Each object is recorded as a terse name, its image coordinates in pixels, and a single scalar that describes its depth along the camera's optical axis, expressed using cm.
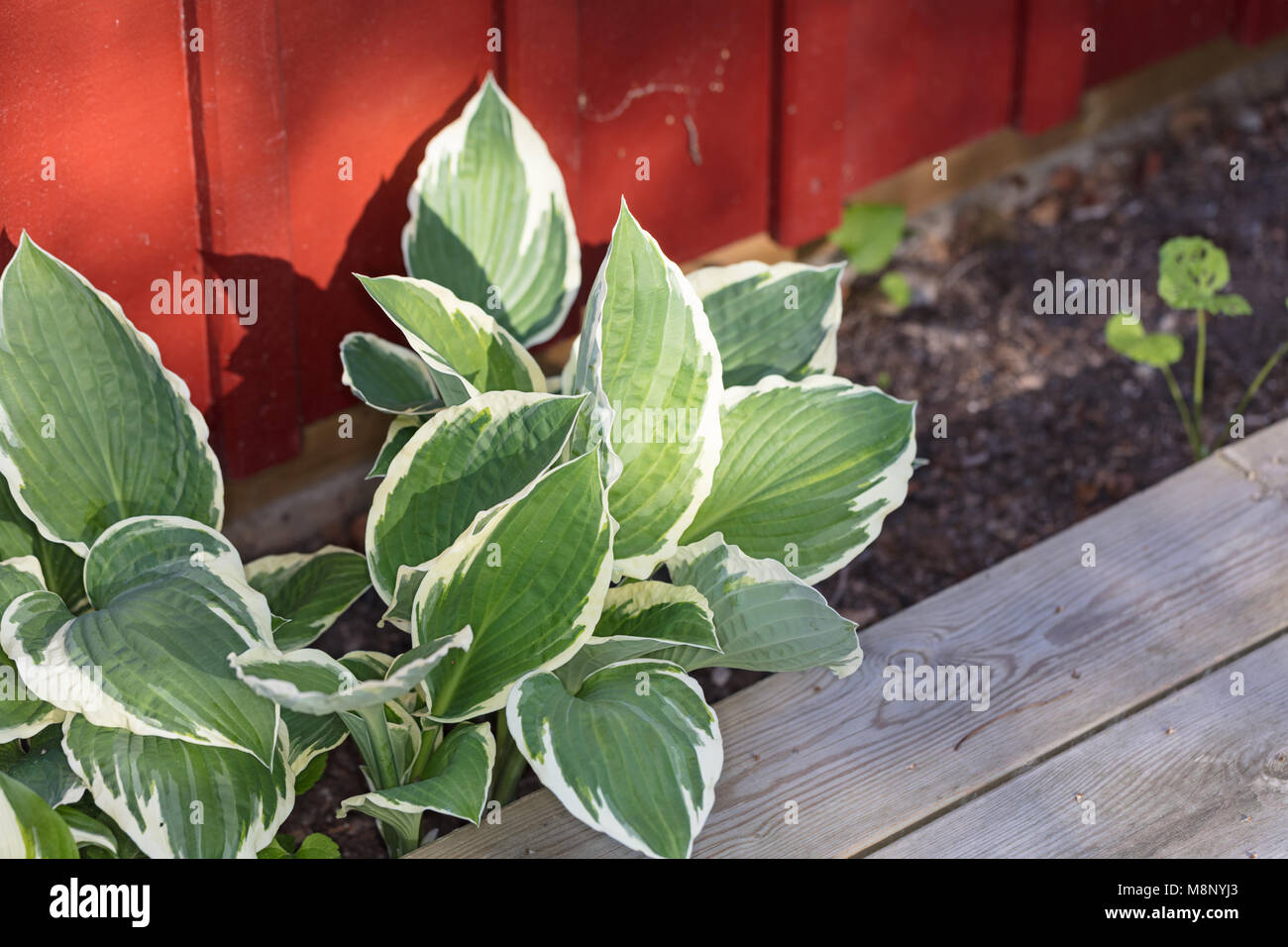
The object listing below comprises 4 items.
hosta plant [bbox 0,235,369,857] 168
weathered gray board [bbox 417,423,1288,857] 179
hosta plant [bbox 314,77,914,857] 168
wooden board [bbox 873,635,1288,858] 174
